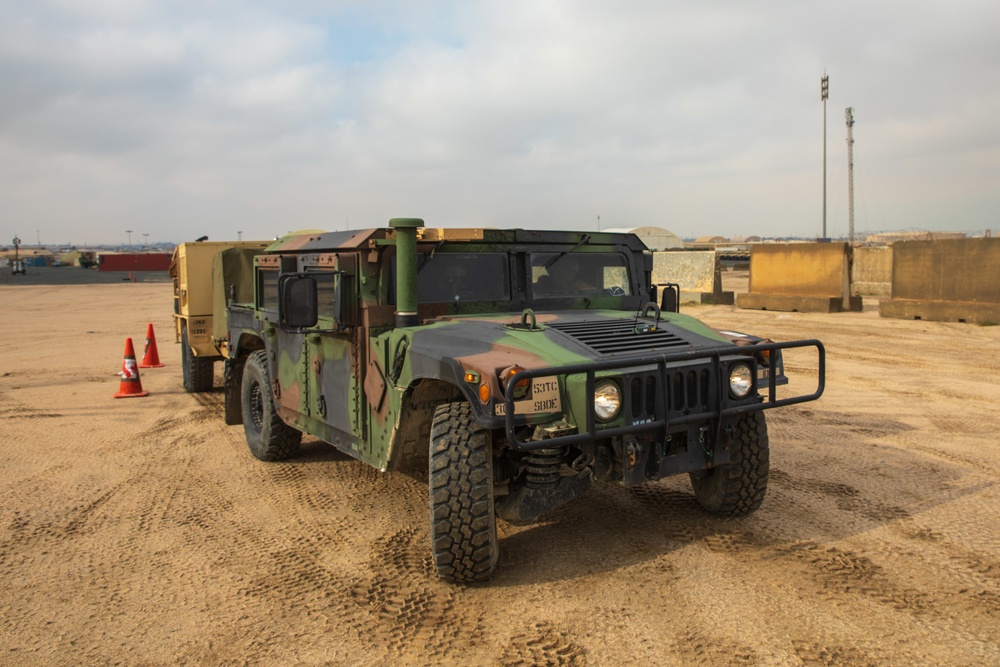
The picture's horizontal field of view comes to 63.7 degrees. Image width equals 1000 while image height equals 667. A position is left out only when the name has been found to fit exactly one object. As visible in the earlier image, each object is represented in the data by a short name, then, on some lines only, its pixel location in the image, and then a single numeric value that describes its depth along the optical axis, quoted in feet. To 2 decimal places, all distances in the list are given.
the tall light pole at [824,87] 130.52
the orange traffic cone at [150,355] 39.68
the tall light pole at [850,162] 144.46
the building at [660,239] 188.55
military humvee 12.84
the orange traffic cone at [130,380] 30.68
